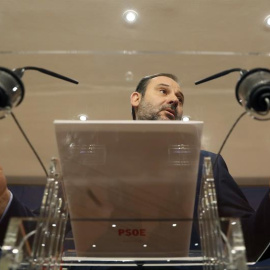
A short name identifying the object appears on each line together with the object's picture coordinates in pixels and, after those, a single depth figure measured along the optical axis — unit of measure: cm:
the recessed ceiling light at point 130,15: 214
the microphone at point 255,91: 85
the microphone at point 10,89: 84
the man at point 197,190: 104
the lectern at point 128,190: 84
